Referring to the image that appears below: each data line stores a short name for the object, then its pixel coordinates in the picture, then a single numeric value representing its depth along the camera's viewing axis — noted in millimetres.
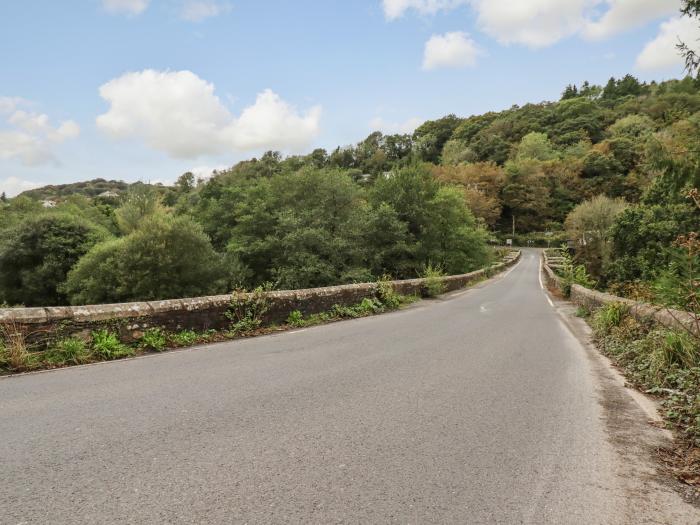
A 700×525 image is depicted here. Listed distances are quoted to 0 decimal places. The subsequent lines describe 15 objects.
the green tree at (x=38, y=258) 34281
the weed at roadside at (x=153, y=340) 6970
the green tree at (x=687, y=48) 8586
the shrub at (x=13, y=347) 5484
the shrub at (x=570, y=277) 20578
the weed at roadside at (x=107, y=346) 6344
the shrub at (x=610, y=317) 8992
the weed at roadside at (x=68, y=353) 5918
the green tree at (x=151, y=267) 29656
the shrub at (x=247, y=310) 8648
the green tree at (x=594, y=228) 28914
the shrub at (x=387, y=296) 14281
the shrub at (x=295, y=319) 9965
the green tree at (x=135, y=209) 51812
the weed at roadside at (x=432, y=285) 19078
